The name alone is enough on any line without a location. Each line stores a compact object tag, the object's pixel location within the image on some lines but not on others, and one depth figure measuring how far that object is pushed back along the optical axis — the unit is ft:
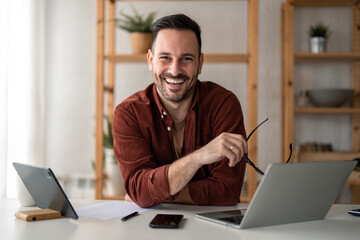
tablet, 3.53
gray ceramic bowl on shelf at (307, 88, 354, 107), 8.99
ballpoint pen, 3.59
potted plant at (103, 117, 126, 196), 8.62
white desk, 3.04
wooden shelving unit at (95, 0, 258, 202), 8.35
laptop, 3.13
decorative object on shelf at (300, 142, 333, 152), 9.63
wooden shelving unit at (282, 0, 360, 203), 8.99
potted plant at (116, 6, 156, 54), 8.52
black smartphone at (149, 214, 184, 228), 3.28
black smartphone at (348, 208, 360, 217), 3.91
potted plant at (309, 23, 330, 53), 9.06
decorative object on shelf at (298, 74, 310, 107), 9.48
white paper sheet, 3.79
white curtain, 7.54
